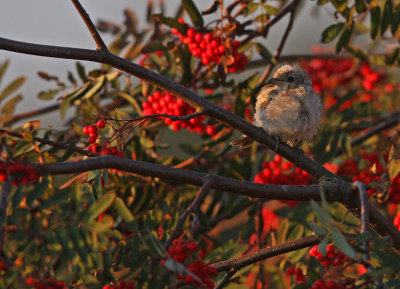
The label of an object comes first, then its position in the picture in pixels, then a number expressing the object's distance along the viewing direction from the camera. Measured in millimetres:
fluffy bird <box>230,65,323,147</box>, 8687
